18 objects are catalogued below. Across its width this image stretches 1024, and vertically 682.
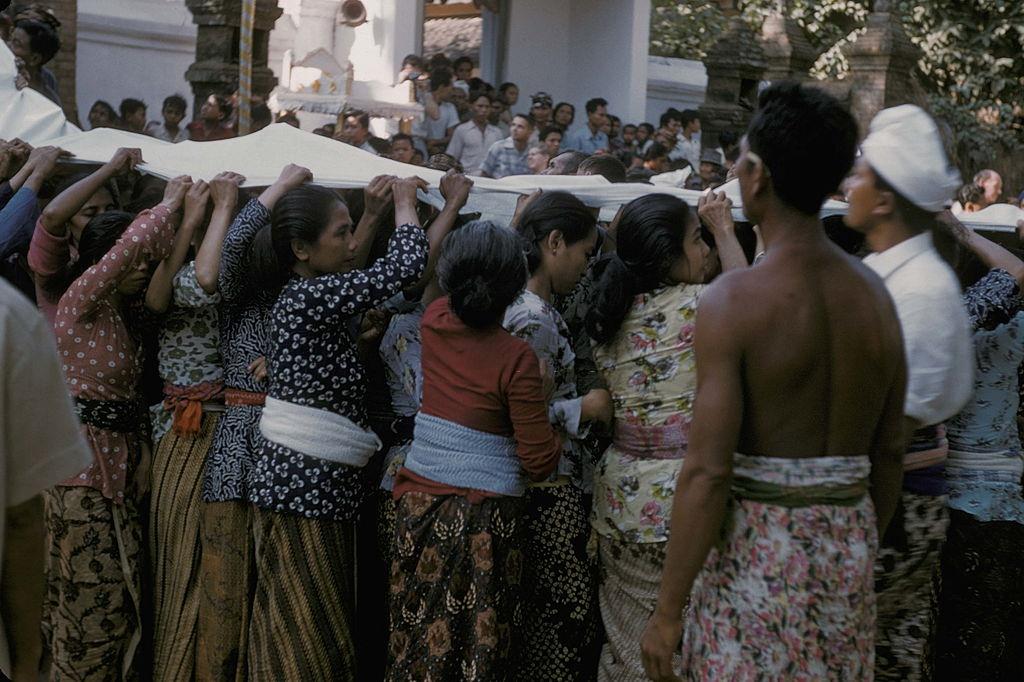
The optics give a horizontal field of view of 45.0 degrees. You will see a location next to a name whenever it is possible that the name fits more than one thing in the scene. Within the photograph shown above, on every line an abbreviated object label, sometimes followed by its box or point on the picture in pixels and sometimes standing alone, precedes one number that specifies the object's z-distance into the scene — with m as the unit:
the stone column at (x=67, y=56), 11.82
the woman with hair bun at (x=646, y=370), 3.74
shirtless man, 2.51
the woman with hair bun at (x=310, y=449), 3.82
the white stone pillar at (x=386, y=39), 14.78
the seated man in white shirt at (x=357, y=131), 9.26
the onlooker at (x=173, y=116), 11.59
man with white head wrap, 2.96
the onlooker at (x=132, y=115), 11.52
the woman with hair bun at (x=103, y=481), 4.05
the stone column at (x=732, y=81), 13.32
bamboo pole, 8.05
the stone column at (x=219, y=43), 10.40
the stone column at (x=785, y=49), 14.20
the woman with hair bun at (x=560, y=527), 4.02
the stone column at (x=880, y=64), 13.69
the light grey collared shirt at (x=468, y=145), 11.73
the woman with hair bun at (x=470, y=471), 3.53
